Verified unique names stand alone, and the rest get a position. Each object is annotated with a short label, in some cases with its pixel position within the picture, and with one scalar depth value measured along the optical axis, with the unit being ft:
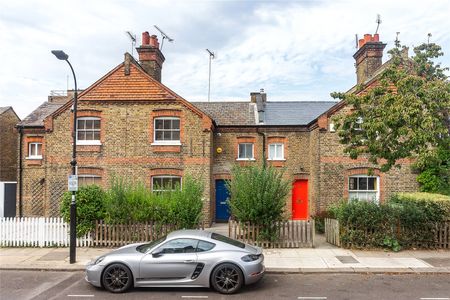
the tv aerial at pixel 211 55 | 97.21
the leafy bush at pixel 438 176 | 56.85
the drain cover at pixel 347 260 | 38.27
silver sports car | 29.09
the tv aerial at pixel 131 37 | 72.69
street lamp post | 37.91
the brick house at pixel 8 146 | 85.30
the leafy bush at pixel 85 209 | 44.37
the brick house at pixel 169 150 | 60.49
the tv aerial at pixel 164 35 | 74.38
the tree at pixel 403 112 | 40.19
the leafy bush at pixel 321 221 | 54.65
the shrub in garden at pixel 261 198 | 43.93
